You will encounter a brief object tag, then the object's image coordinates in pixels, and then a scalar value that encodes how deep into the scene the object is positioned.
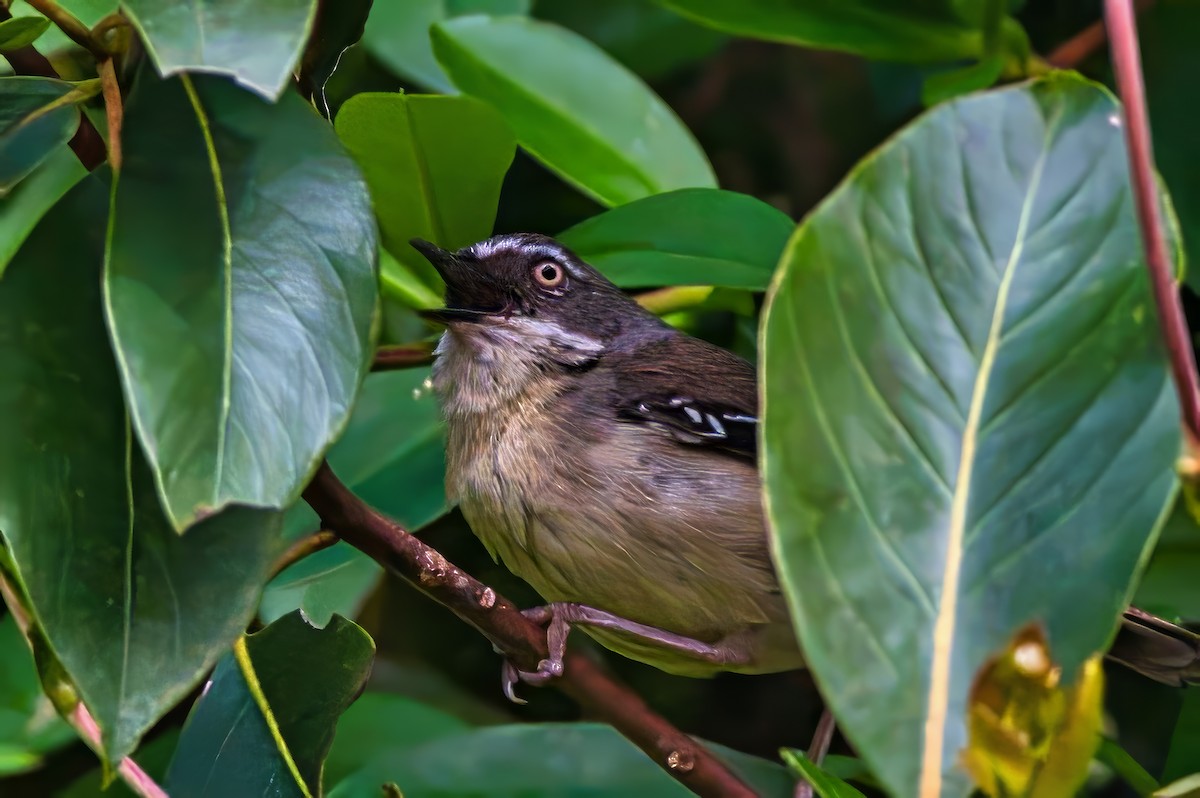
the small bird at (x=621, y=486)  5.33
